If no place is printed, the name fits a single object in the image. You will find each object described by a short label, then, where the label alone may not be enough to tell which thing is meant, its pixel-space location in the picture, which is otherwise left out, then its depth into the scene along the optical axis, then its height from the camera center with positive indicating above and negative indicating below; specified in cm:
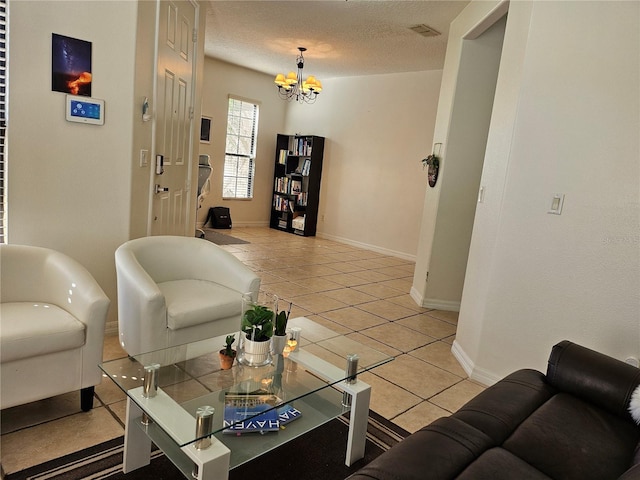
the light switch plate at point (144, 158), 298 -6
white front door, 319 +28
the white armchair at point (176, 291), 230 -78
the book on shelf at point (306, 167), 809 -1
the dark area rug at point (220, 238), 672 -123
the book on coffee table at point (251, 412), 156 -88
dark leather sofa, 129 -80
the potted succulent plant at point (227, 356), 190 -83
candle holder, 215 -83
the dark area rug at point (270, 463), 172 -124
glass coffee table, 142 -88
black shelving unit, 809 -32
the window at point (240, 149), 804 +19
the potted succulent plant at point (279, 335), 194 -73
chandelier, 601 +112
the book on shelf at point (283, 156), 849 +15
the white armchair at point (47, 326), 184 -79
